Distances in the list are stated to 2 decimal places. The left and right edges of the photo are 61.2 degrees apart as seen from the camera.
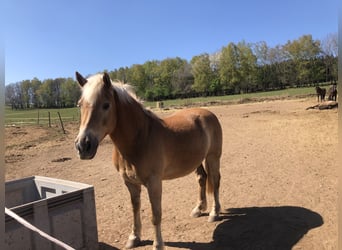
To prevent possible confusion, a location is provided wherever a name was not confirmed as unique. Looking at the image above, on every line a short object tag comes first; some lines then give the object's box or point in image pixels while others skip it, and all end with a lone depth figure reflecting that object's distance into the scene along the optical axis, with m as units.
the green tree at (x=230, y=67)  62.69
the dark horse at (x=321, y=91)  21.06
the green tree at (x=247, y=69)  62.19
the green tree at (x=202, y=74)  65.69
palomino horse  2.75
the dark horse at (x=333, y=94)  19.29
